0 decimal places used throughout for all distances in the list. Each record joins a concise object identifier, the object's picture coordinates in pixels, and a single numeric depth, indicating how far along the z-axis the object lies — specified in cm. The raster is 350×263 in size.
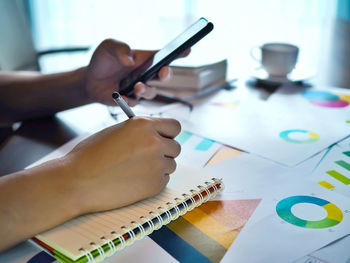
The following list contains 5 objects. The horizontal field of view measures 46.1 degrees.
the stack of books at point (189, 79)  107
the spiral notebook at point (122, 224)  51
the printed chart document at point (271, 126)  81
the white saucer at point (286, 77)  114
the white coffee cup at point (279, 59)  112
